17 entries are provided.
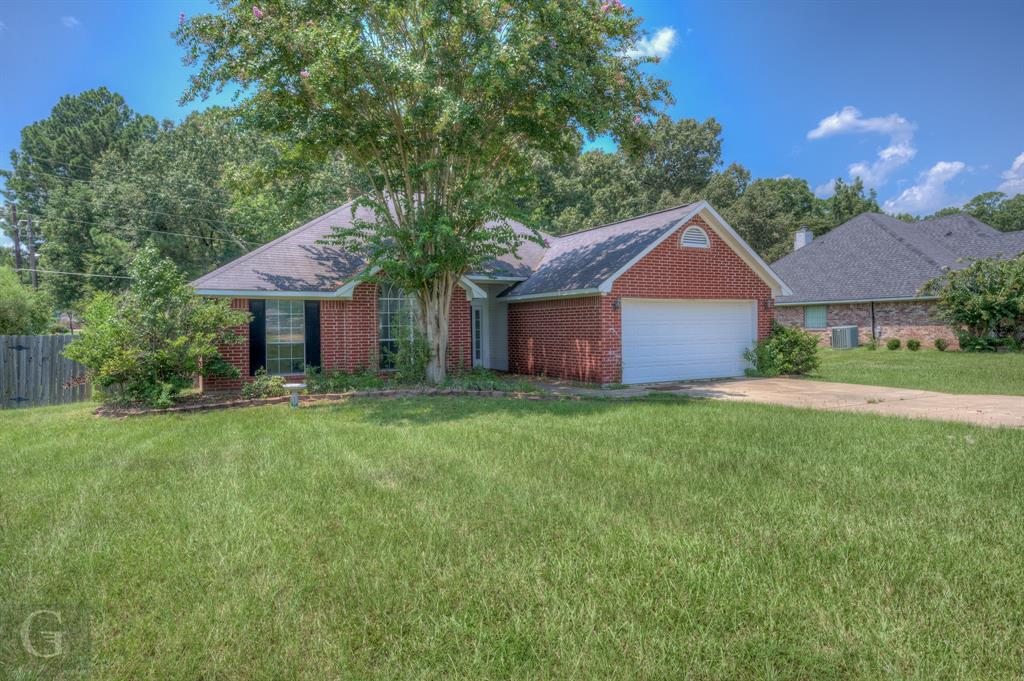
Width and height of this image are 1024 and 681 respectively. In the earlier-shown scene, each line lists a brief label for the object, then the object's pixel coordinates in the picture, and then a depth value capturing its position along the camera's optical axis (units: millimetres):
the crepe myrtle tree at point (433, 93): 10133
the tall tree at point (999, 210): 51372
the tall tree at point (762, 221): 37750
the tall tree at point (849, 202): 46562
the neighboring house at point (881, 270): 22797
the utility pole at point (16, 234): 28153
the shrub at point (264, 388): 11266
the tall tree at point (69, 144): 36031
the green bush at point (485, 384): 11884
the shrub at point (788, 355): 14867
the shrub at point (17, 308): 15102
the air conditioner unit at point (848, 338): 24266
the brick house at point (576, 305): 13234
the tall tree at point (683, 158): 43188
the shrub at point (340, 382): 12117
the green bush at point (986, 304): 19812
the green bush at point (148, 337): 9844
